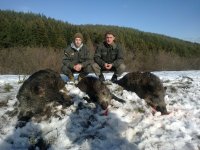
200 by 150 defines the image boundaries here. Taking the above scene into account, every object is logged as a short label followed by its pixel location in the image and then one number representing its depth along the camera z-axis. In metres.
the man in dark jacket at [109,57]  4.78
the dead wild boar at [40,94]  3.28
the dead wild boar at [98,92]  3.57
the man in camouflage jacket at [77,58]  4.67
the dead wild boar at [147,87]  3.60
